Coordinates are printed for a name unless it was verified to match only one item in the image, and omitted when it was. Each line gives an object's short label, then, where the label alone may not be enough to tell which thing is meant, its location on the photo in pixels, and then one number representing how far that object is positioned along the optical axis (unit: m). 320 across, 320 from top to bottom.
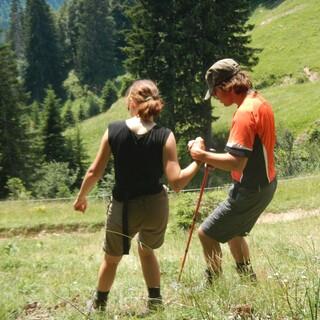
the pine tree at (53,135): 40.72
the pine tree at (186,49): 28.69
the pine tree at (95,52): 96.31
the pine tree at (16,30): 137.25
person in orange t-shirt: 4.89
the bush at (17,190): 21.53
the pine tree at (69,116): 73.38
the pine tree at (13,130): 31.97
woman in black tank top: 4.95
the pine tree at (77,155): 39.66
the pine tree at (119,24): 100.50
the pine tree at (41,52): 95.56
